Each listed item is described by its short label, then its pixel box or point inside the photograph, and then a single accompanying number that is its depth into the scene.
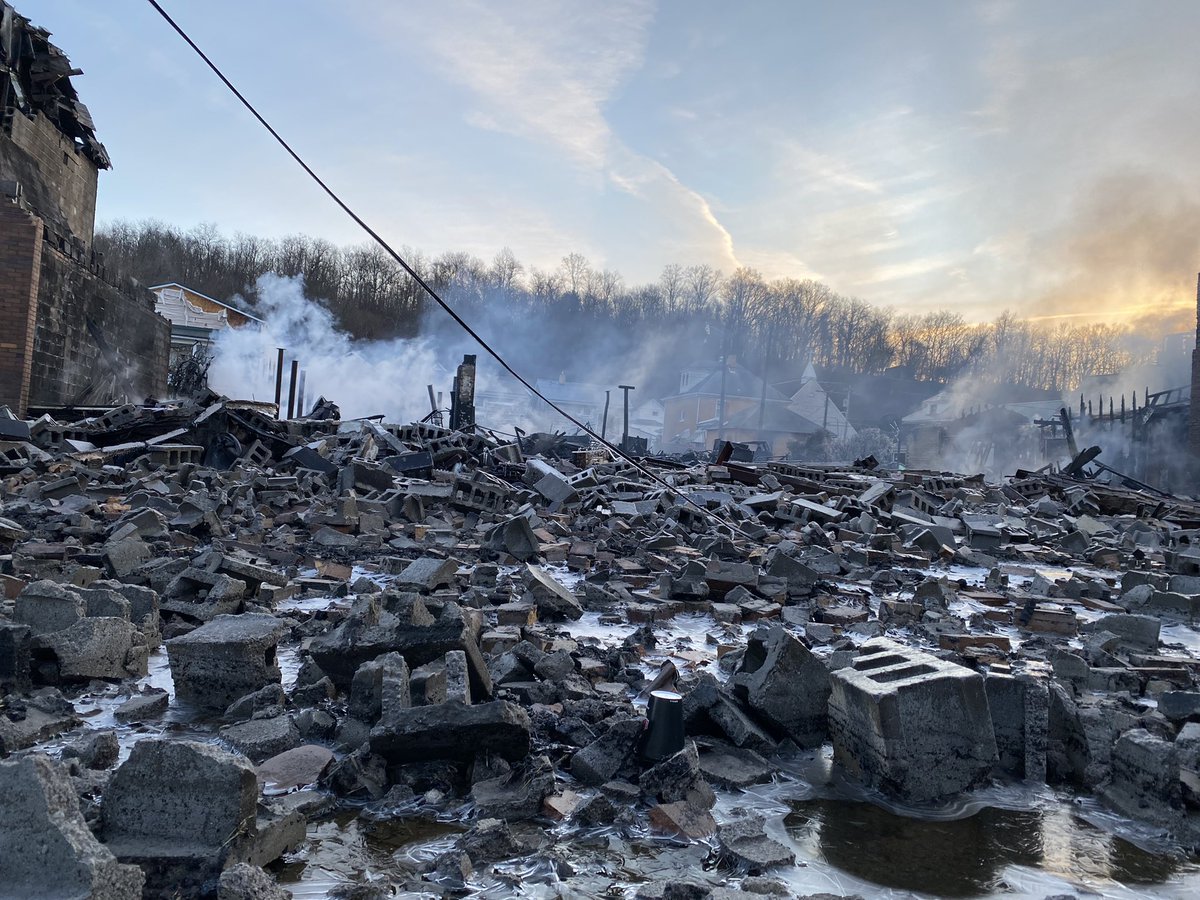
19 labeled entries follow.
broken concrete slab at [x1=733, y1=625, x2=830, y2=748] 4.36
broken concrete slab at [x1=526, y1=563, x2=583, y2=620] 6.91
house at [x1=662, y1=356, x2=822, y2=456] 56.94
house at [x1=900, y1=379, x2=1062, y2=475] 48.59
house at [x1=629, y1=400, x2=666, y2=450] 63.99
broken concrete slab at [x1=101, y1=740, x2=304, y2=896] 2.72
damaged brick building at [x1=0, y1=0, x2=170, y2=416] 16.81
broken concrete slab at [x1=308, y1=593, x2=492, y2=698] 4.48
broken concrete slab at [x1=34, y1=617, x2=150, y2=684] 4.49
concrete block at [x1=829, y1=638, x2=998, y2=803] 3.74
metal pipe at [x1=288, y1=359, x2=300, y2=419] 26.21
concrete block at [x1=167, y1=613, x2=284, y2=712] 4.52
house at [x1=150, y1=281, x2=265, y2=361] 45.19
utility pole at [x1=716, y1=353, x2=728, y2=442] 55.90
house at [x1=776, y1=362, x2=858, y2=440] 63.38
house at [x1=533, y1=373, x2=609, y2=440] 58.88
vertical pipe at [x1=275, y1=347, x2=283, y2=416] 25.44
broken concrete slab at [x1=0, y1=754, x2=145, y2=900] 2.10
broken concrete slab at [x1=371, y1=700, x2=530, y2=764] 3.60
